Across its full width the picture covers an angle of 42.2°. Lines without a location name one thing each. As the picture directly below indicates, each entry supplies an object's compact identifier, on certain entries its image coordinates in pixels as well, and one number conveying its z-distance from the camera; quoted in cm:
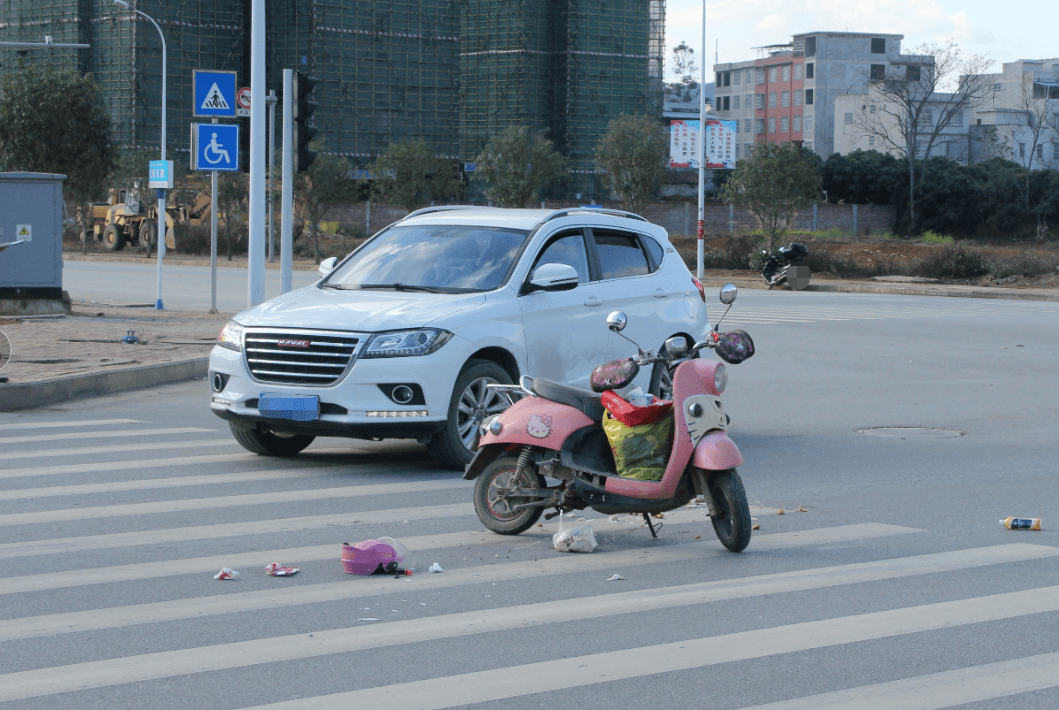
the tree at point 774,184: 4838
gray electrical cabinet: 2123
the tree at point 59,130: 3725
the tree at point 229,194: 5703
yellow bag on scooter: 719
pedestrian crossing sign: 1997
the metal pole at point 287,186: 1814
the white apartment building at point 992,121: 10706
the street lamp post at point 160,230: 2450
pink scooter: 701
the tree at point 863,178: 7900
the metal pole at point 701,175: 4222
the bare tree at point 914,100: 7650
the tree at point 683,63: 14900
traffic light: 1784
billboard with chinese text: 9825
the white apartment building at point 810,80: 12144
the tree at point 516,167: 6250
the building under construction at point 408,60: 7850
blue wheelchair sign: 1966
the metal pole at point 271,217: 4532
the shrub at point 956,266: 4456
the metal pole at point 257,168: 1814
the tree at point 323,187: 5656
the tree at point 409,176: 6262
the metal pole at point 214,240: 2214
